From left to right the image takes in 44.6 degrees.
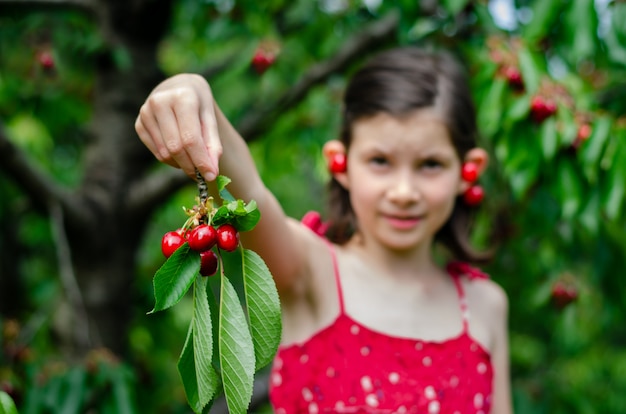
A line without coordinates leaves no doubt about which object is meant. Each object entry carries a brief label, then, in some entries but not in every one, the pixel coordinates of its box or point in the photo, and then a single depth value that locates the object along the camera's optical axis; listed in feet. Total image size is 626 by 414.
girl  5.44
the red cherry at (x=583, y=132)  6.53
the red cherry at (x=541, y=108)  6.50
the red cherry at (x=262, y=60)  8.50
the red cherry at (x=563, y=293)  8.84
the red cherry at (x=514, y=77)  6.95
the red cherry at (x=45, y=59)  8.64
